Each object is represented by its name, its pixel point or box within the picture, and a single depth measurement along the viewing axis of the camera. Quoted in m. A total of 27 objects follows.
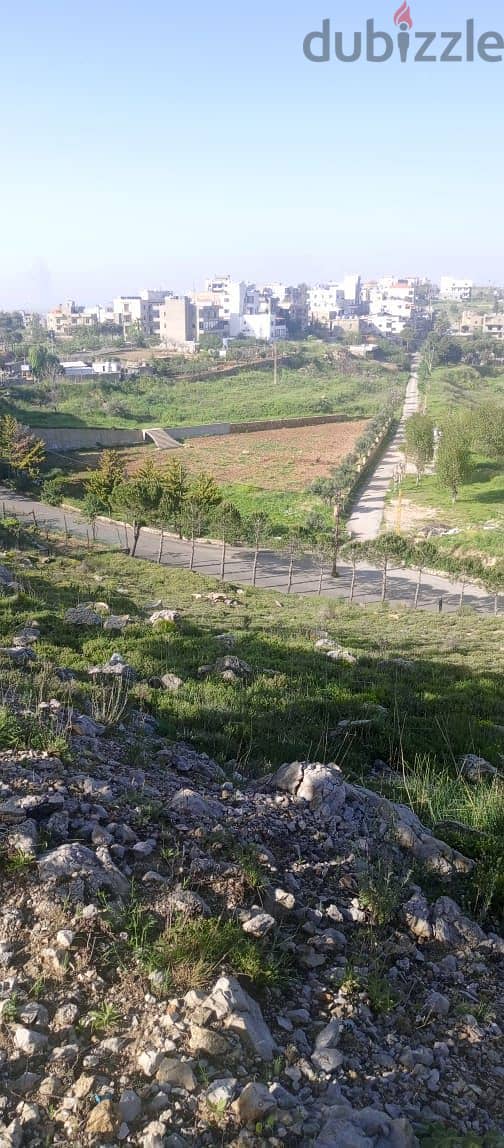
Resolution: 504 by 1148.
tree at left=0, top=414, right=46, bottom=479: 35.94
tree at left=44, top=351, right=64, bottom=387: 77.19
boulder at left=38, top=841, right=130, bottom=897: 3.53
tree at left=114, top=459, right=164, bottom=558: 26.39
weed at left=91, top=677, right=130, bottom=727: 6.22
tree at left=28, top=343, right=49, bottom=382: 80.31
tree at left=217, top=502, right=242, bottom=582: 26.80
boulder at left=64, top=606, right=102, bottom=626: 10.63
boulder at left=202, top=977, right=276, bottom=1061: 2.83
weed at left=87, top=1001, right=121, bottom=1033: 2.86
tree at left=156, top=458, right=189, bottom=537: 26.72
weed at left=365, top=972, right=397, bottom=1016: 3.24
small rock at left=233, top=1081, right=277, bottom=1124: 2.56
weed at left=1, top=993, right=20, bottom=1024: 2.86
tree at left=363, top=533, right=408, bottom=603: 25.08
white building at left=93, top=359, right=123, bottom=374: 85.34
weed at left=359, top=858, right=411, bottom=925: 3.84
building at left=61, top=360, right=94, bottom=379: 81.27
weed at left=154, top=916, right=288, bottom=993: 3.09
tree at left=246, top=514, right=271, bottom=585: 27.59
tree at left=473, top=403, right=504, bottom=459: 43.66
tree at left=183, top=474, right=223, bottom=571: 26.98
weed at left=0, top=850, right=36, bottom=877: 3.57
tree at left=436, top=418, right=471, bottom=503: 37.53
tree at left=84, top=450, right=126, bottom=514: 29.88
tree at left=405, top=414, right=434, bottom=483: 43.54
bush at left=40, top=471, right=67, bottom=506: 32.94
